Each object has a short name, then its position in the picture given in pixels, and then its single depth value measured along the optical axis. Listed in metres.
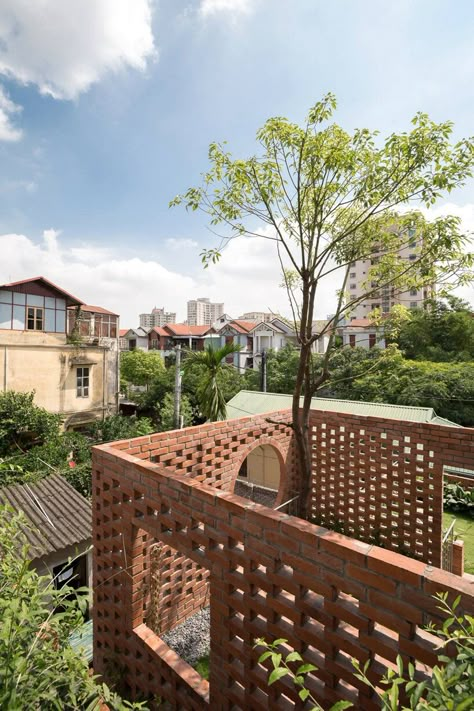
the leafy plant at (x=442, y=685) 0.75
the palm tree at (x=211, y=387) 9.09
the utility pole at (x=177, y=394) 9.31
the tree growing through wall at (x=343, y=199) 2.82
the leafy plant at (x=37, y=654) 1.10
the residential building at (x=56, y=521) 4.93
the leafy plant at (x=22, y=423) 10.33
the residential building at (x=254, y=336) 28.26
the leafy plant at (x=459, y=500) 7.23
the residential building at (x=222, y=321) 32.80
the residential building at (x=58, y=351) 11.91
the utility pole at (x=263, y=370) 12.02
